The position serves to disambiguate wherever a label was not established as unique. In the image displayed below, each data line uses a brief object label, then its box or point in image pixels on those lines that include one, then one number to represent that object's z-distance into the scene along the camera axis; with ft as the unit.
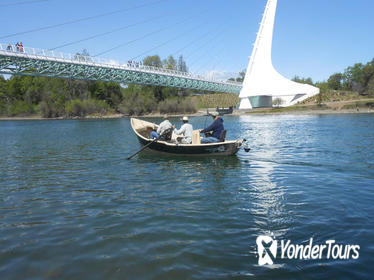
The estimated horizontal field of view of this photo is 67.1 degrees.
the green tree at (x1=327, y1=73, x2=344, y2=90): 309.10
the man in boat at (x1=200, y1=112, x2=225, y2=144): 38.24
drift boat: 36.73
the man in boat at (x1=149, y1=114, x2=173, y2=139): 42.01
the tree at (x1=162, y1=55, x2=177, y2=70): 292.45
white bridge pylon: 210.38
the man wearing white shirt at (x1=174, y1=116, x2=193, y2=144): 39.18
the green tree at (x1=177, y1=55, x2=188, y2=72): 378.36
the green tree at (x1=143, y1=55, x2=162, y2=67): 288.10
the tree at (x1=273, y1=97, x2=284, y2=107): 234.38
